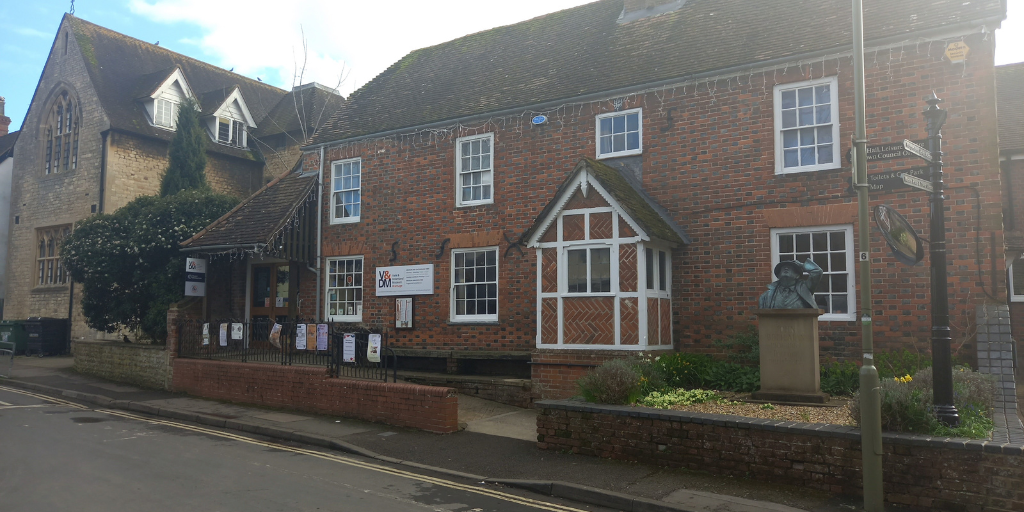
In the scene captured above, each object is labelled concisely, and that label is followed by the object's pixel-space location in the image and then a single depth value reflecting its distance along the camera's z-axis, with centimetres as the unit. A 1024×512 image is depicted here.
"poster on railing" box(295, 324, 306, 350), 1372
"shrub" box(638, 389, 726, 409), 970
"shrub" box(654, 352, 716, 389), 1156
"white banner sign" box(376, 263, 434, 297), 1644
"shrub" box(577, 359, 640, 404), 955
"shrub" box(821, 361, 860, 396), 1071
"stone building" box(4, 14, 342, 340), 2581
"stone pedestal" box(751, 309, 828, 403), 967
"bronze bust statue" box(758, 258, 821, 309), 1001
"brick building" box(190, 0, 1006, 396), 1139
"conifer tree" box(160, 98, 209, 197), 2423
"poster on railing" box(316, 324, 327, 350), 1337
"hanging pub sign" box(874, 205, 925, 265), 762
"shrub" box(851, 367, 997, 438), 705
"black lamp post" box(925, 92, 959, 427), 695
